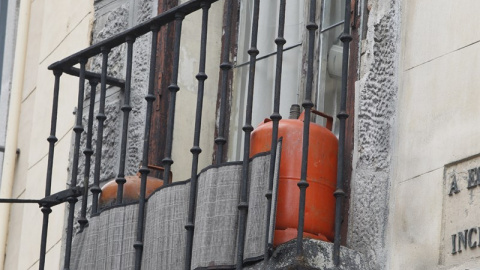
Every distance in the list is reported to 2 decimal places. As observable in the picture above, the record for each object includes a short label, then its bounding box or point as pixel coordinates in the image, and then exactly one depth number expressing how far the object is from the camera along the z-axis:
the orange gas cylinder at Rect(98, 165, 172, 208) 9.91
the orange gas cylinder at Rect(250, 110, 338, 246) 8.49
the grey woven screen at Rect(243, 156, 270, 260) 8.40
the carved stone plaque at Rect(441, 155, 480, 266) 7.78
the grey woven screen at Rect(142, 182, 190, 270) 8.99
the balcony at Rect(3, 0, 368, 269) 8.40
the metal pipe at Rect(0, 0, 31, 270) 12.32
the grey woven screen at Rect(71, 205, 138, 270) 9.35
